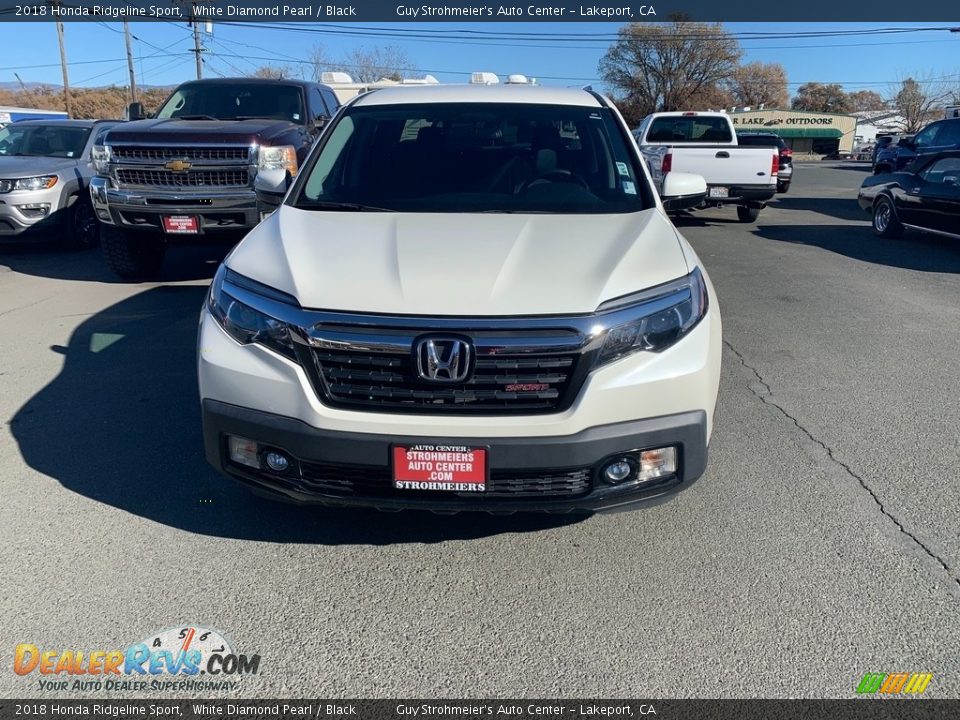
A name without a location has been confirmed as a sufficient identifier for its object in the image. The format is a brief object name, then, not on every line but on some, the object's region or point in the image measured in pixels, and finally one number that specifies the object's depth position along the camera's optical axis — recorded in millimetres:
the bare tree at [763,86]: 94438
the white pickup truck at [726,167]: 12391
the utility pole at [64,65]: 44344
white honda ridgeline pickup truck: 2609
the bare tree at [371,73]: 53625
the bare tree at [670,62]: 74375
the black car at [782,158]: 17688
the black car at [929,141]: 15506
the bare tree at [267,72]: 47188
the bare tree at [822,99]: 106000
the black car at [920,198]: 10320
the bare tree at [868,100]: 122938
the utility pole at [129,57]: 41031
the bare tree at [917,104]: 89188
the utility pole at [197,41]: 36906
